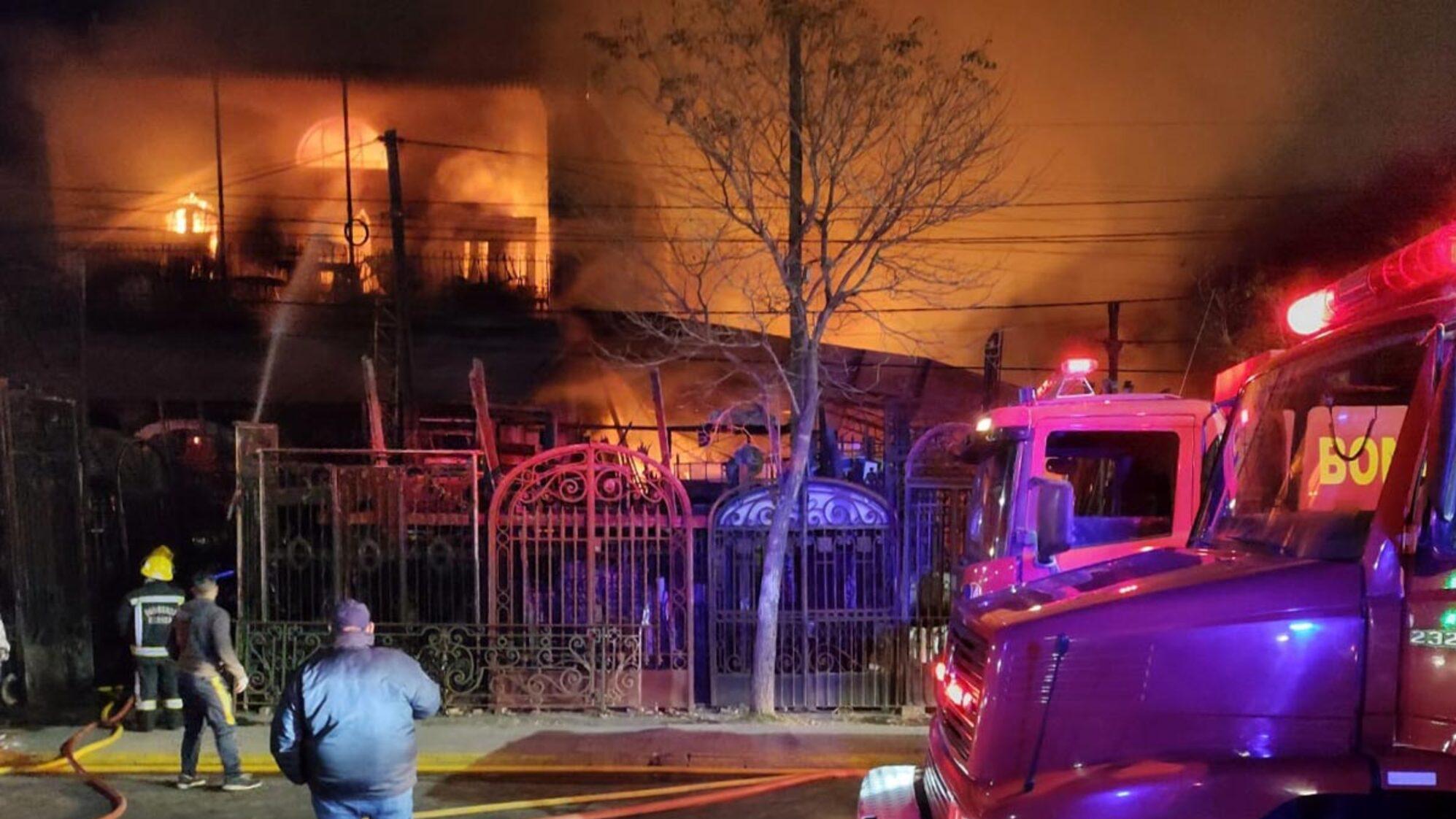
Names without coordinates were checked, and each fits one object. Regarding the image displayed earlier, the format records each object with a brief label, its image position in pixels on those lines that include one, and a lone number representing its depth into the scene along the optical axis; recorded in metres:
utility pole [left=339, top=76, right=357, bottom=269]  19.51
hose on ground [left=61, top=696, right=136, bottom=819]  6.54
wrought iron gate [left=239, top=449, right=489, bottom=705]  8.94
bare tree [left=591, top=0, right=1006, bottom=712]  8.70
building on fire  9.00
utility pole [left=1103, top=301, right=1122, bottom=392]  19.64
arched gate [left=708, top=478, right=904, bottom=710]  9.02
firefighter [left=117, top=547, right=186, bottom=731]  8.30
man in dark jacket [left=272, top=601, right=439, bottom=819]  4.27
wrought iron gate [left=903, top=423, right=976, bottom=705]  8.93
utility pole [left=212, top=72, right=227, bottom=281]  22.83
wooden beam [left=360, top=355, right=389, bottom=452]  10.74
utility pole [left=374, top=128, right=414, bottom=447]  16.30
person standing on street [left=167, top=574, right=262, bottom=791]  6.78
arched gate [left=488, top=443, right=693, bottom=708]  8.93
